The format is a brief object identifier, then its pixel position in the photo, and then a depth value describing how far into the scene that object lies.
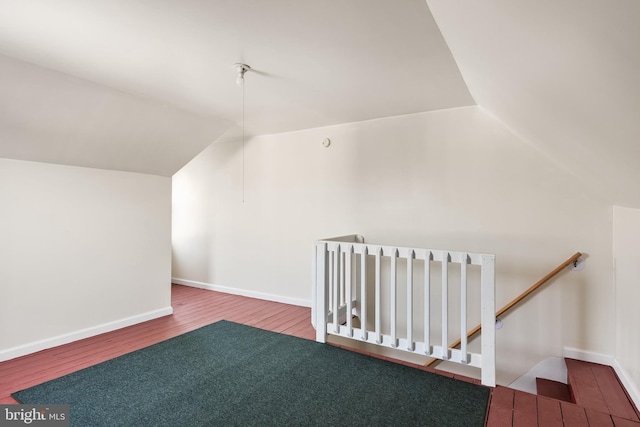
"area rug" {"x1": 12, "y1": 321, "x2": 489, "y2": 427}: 1.91
